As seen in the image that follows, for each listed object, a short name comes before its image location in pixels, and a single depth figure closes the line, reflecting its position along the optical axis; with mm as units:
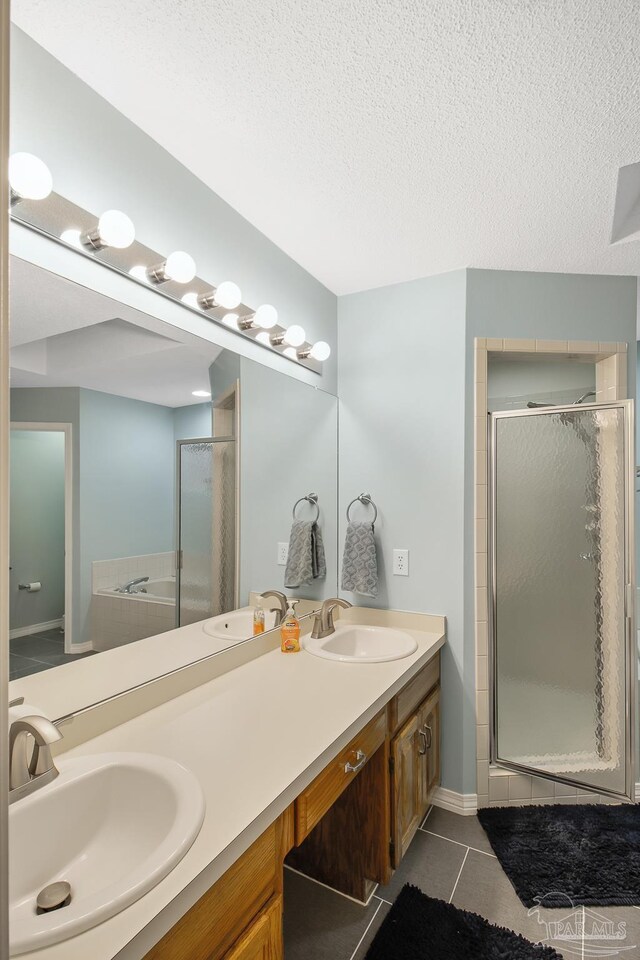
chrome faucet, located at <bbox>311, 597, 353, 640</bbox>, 2104
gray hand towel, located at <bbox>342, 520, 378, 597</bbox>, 2287
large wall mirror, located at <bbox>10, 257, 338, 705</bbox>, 1109
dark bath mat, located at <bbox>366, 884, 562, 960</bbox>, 1488
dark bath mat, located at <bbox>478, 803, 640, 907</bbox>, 1726
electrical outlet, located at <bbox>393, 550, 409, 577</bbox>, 2322
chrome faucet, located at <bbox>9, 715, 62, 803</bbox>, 918
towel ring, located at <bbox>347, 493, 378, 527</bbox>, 2420
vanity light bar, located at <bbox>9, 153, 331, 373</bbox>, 1059
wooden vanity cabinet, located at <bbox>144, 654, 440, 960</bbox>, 870
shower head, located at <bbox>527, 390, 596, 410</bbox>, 2461
